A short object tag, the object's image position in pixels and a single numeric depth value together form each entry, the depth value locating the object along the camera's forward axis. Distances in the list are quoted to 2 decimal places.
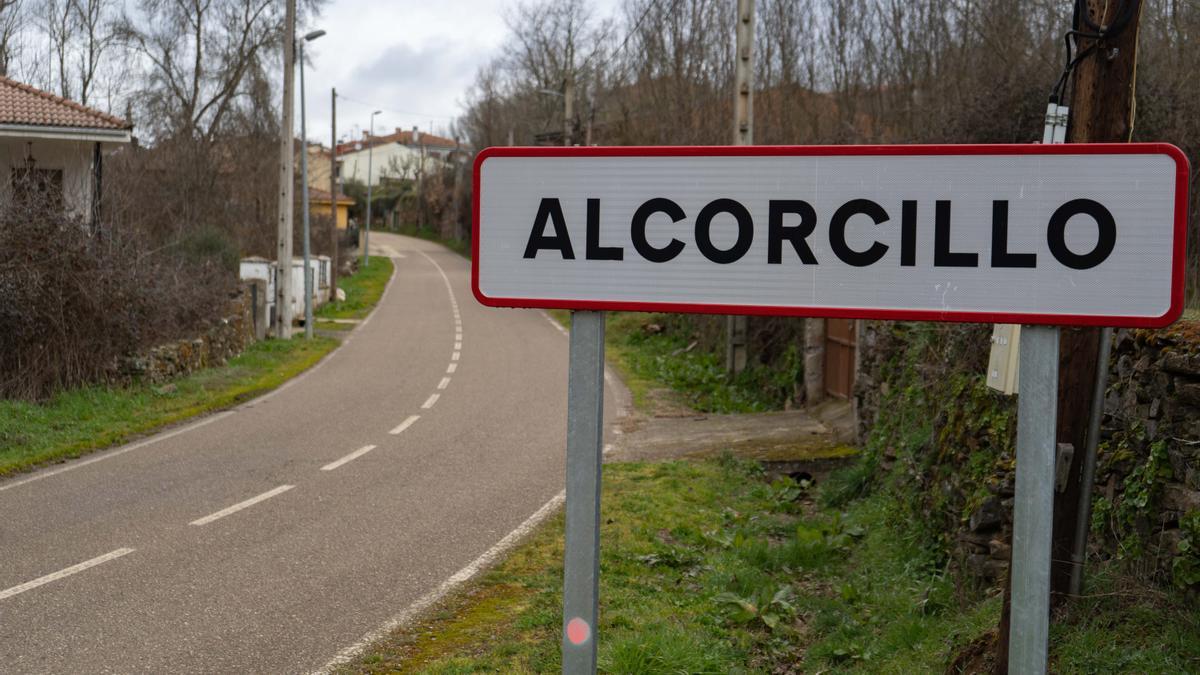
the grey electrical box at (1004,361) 4.90
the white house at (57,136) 20.73
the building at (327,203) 73.12
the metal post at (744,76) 18.14
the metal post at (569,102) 31.62
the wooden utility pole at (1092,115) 4.02
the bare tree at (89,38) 39.44
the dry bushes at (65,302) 14.10
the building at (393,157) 104.88
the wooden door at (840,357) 14.37
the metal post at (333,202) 37.38
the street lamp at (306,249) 24.97
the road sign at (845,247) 2.00
